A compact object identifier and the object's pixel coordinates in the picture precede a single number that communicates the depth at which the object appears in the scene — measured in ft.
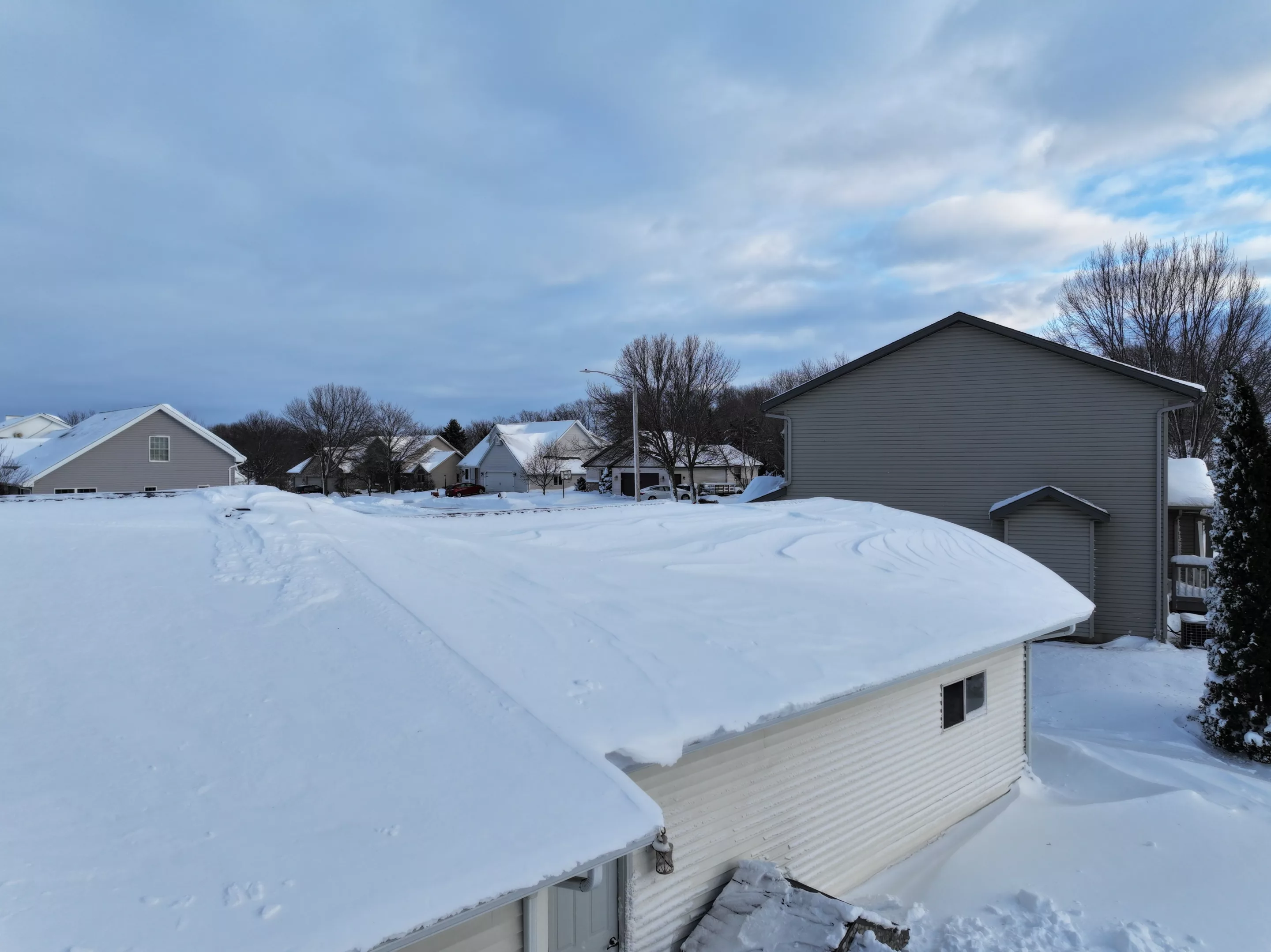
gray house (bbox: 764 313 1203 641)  51.26
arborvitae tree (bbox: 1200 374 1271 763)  33.83
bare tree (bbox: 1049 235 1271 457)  95.04
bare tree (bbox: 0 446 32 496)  87.97
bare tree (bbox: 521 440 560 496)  173.17
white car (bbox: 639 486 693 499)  134.82
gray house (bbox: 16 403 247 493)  92.63
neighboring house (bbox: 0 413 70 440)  192.13
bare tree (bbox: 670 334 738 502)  126.72
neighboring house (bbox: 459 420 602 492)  178.70
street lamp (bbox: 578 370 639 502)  86.79
